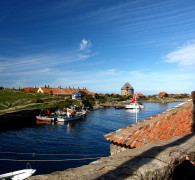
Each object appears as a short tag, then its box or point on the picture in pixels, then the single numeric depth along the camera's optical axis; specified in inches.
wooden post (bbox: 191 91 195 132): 264.4
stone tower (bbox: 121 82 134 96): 6673.2
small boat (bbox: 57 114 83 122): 2122.0
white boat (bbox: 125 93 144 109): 3619.1
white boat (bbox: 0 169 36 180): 481.7
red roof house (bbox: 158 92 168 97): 7190.0
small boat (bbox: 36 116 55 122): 2065.7
